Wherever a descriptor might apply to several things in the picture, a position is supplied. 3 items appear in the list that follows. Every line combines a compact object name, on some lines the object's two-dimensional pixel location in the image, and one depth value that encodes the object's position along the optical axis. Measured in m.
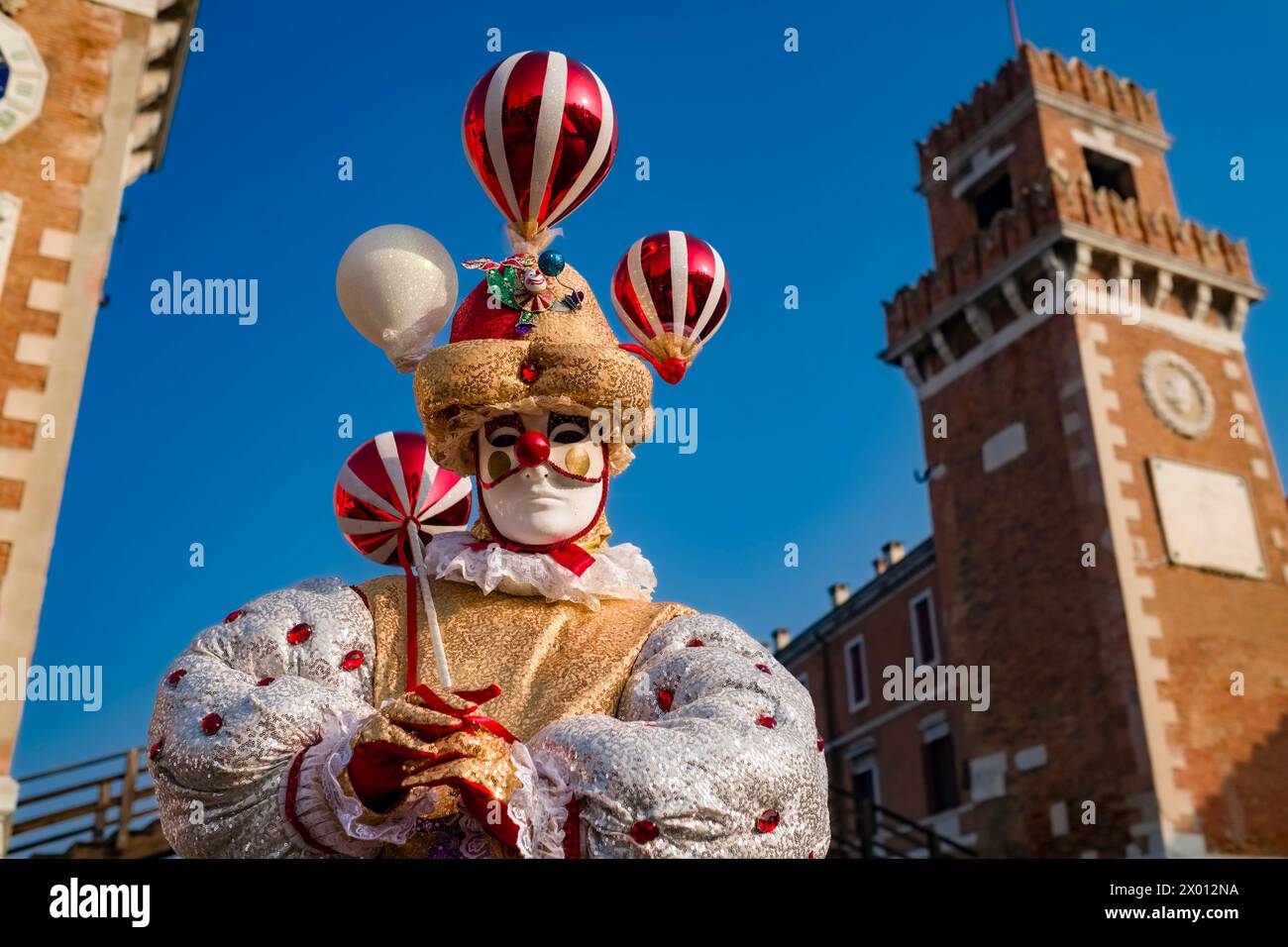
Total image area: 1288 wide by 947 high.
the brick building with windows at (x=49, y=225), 8.42
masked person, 2.31
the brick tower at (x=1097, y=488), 13.25
